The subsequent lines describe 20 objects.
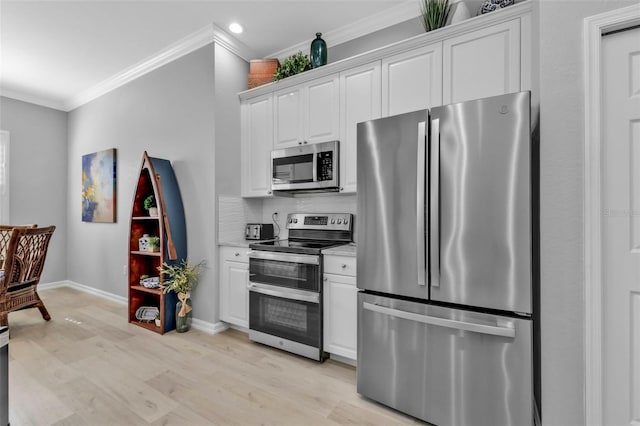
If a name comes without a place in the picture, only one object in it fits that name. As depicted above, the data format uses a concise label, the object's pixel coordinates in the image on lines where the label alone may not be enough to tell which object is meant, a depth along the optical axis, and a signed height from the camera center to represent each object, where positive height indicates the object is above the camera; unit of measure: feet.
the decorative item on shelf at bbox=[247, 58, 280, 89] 10.32 +4.89
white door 4.23 -0.15
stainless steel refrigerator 4.70 -0.83
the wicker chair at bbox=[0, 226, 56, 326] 9.32 -1.83
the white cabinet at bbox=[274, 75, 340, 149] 8.79 +3.07
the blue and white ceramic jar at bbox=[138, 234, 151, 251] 10.41 -1.02
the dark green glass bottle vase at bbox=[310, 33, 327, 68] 9.05 +4.85
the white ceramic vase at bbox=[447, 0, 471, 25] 7.07 +4.70
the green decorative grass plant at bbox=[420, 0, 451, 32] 7.32 +4.84
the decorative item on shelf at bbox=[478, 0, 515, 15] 6.70 +4.69
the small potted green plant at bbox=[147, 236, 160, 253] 10.20 -1.07
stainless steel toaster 10.27 -0.59
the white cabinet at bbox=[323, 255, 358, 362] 7.26 -2.25
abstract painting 13.25 +1.23
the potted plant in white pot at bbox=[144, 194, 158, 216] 10.16 +0.29
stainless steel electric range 7.69 -2.06
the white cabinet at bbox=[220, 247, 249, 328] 9.25 -2.25
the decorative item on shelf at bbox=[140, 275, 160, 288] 10.04 -2.29
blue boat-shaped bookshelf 9.63 -0.89
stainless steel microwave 8.61 +1.37
